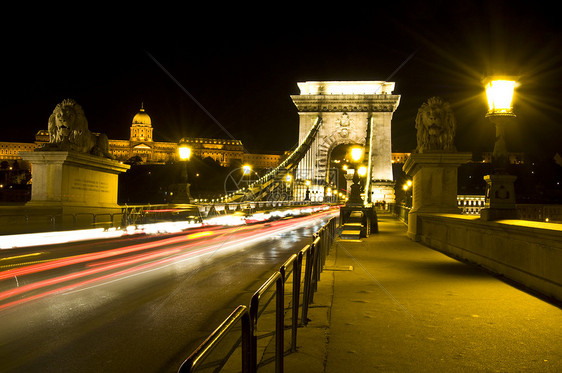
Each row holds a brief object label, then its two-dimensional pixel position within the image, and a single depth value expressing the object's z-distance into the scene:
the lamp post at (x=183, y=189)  19.22
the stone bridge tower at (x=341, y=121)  65.81
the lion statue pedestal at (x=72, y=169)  16.88
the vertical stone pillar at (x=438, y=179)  13.53
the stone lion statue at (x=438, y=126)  13.95
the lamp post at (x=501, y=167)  8.45
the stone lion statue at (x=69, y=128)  17.83
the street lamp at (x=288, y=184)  59.01
